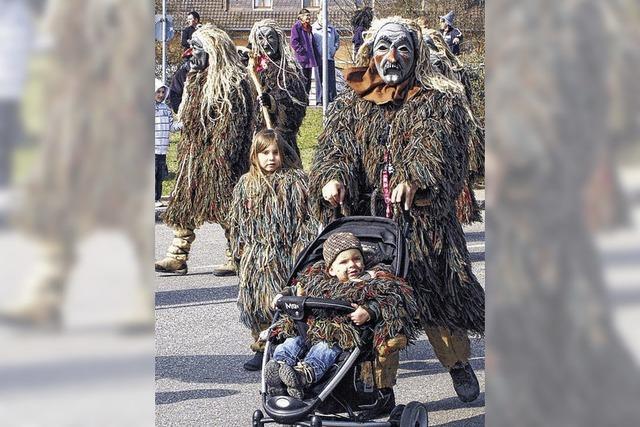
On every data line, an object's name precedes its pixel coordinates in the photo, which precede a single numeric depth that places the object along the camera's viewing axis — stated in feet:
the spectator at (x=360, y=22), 48.16
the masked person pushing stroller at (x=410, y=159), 15.87
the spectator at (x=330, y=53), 50.55
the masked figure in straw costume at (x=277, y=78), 28.76
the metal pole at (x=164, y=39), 53.09
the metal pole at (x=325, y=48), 39.73
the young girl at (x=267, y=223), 17.74
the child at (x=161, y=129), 38.09
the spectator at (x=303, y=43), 50.83
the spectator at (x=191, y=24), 52.19
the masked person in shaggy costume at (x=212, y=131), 26.22
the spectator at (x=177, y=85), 44.32
